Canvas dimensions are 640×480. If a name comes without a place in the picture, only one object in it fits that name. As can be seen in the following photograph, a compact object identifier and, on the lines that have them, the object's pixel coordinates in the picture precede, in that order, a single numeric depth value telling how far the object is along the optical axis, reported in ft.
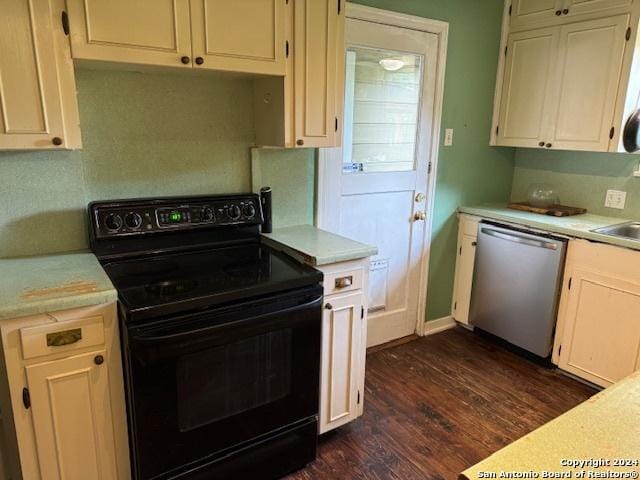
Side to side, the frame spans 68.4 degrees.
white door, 8.61
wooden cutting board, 9.59
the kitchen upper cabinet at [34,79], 4.77
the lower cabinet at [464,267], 10.39
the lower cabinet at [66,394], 4.70
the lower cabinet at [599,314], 7.90
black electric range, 5.06
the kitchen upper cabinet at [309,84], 6.46
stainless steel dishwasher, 8.93
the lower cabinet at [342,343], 6.51
